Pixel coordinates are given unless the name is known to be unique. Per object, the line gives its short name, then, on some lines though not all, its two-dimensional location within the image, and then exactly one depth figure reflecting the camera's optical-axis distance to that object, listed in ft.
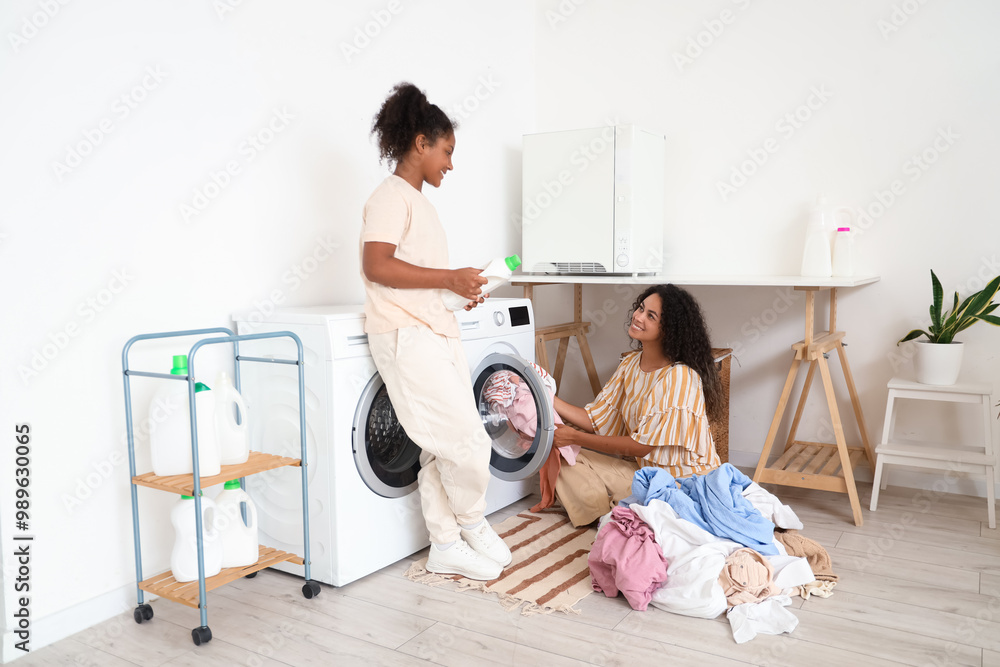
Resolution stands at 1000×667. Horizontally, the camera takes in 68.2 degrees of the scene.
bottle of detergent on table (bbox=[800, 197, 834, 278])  9.76
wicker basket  9.70
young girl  6.64
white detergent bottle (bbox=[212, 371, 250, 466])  6.32
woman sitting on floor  7.89
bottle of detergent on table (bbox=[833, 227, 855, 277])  9.74
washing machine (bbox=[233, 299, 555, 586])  6.76
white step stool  8.47
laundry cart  5.77
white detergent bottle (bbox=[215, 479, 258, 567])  6.32
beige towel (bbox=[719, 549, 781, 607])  6.31
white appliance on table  9.86
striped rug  6.66
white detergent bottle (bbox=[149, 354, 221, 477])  6.00
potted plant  8.73
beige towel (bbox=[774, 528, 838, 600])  6.90
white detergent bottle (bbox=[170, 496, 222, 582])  6.15
